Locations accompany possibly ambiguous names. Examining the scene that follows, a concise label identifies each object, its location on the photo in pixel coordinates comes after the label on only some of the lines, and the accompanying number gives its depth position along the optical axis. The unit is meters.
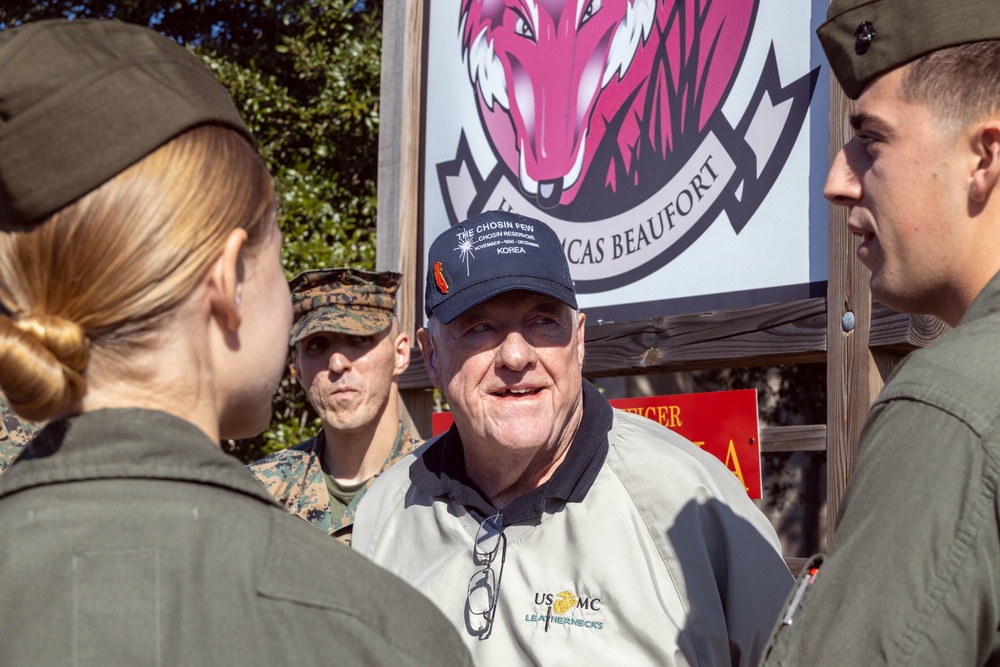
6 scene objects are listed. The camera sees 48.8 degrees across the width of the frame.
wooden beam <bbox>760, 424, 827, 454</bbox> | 2.97
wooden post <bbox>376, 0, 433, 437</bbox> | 4.11
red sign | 3.03
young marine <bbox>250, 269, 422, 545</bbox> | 3.97
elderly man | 2.15
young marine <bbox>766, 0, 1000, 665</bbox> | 1.19
